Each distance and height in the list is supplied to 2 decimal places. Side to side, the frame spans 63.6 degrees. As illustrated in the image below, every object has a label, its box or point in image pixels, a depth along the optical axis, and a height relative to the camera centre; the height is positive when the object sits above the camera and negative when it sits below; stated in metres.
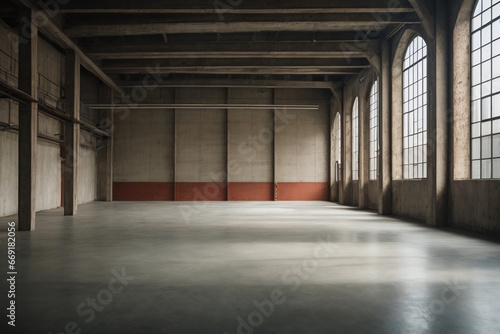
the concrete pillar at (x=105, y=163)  27.08 +0.61
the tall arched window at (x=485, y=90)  10.69 +2.28
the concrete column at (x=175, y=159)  27.81 +0.91
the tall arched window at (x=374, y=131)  19.75 +2.07
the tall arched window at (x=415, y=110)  14.75 +2.37
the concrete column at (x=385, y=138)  17.19 +1.46
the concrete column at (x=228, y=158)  27.86 +0.95
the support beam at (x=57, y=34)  12.49 +5.16
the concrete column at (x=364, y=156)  21.00 +0.85
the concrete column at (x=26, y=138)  11.91 +1.01
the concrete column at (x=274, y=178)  28.06 -0.40
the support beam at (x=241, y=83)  25.14 +5.59
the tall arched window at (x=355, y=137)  23.23 +2.04
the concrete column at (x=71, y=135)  16.48 +1.53
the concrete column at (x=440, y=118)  12.62 +1.70
